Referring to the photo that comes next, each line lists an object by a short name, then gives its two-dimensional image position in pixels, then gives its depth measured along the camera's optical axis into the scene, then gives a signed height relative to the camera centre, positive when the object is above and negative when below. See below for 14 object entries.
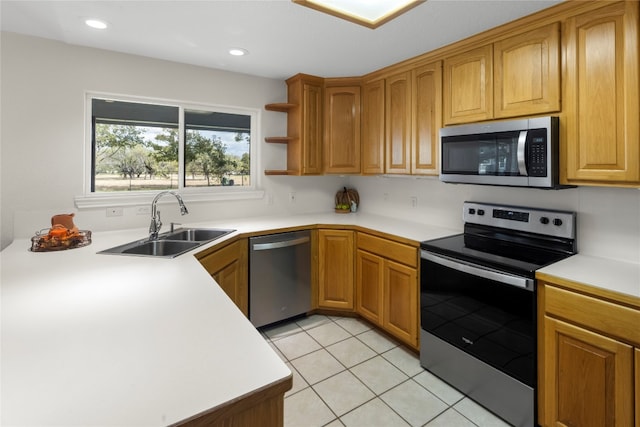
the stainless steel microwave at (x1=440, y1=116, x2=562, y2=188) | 1.82 +0.39
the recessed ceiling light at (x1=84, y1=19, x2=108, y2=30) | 2.04 +1.22
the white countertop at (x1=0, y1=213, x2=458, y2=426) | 0.67 -0.36
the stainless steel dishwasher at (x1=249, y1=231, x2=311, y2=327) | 2.70 -0.52
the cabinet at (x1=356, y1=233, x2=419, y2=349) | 2.40 -0.56
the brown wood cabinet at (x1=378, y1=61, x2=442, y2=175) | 2.52 +0.79
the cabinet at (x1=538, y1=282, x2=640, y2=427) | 1.39 -0.67
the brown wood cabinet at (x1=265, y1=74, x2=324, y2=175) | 3.13 +0.90
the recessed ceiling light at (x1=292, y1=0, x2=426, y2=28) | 1.80 +1.20
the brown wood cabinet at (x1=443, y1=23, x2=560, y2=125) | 1.85 +0.87
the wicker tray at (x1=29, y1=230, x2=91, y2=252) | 2.00 -0.17
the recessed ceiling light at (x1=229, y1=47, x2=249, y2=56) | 2.49 +1.28
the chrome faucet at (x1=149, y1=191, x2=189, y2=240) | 2.38 -0.07
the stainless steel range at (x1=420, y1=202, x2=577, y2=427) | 1.72 -0.51
